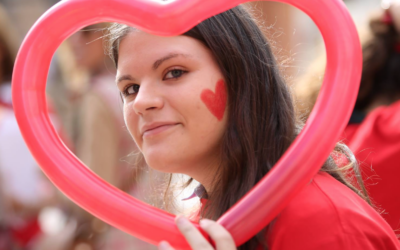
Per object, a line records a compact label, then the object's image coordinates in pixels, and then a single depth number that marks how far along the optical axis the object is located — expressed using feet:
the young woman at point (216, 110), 7.03
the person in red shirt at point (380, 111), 8.07
